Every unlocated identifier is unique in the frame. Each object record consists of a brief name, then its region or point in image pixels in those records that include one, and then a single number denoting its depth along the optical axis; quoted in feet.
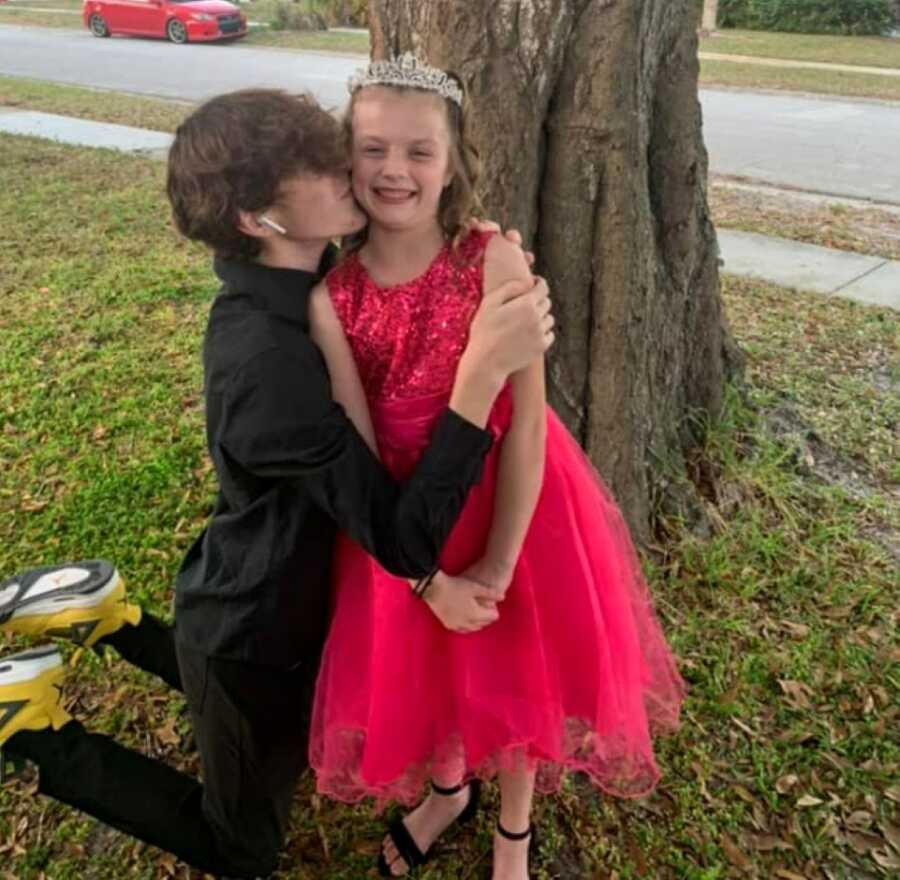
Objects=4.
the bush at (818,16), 66.44
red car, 60.29
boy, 4.99
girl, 5.34
